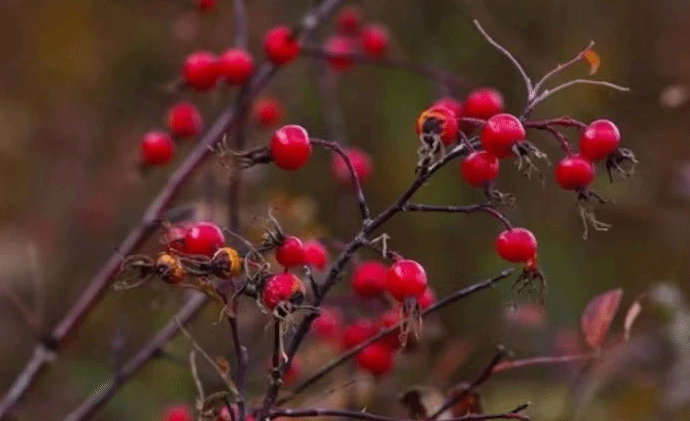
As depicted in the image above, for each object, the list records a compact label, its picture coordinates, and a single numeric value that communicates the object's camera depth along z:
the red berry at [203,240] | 1.70
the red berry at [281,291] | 1.68
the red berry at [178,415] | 1.88
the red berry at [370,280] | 1.82
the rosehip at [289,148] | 1.70
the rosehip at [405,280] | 1.70
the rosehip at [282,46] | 1.92
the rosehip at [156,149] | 1.94
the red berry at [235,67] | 1.92
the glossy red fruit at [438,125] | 1.68
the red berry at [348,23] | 2.17
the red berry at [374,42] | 2.06
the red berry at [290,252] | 1.70
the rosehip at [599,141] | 1.70
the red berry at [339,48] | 2.02
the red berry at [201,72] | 1.92
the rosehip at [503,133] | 1.68
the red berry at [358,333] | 1.85
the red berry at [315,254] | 1.81
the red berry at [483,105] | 1.82
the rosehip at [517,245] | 1.70
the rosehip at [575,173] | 1.70
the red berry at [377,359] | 1.84
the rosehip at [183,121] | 1.95
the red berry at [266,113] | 2.13
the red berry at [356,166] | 1.96
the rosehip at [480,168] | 1.69
